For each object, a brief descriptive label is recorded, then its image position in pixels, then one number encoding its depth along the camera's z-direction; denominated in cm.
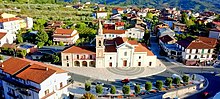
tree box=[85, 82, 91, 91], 4369
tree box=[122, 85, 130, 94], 4297
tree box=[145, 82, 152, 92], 4416
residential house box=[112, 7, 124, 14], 13450
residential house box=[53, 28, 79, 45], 7119
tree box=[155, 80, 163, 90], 4475
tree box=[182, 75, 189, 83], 4784
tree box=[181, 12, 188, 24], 10416
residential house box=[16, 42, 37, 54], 6339
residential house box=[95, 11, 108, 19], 11485
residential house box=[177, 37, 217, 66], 6028
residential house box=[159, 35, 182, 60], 6328
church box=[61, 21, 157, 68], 5591
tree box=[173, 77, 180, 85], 4706
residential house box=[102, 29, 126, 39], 7762
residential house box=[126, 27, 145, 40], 8088
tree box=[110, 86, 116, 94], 4343
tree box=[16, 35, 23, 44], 7069
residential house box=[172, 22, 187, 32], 9296
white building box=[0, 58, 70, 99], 3641
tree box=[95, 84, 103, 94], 4300
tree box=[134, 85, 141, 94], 4317
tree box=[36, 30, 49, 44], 6986
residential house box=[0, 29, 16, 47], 6601
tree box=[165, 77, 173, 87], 4616
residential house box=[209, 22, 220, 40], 7712
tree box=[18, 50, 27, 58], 6009
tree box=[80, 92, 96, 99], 3769
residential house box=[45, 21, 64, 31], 8268
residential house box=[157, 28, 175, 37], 7988
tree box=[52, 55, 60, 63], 5719
